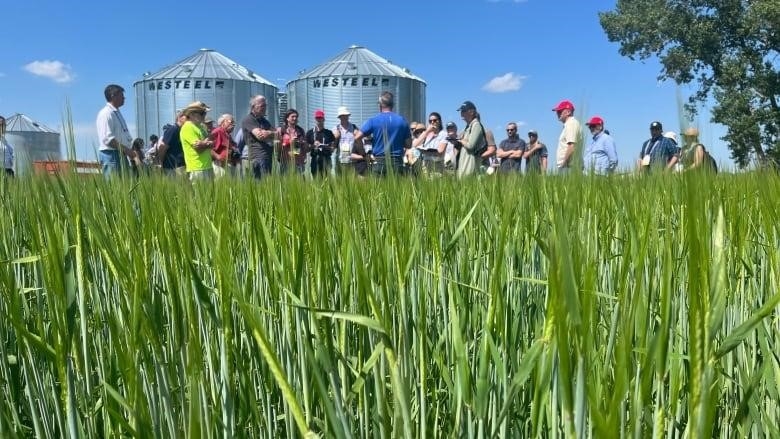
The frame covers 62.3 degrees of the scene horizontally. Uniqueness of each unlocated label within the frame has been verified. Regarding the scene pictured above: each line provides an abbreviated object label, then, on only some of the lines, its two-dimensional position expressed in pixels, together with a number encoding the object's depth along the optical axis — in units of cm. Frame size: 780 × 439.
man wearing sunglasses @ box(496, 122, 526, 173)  662
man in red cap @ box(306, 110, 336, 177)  577
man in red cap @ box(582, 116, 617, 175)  486
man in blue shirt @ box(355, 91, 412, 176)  459
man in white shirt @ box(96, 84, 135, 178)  360
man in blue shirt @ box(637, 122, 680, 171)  515
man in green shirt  383
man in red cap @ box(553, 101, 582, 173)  414
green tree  1323
